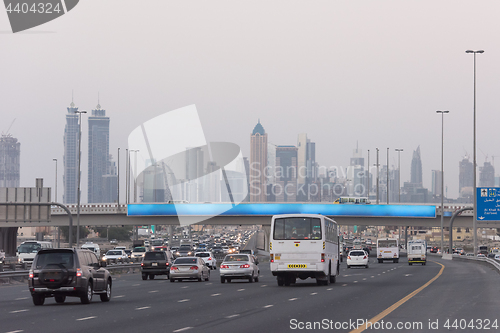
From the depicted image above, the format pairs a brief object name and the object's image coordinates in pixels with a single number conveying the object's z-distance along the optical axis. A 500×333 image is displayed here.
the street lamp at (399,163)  123.99
